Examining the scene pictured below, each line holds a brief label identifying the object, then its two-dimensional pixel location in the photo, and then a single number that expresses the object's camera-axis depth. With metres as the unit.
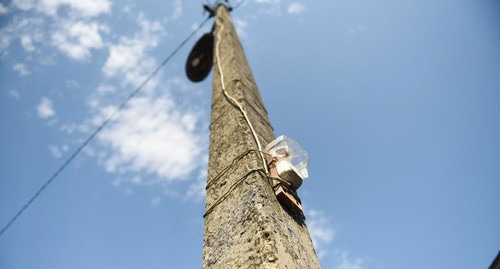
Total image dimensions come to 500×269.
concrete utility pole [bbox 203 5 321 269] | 1.38
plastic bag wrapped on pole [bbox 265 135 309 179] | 2.02
